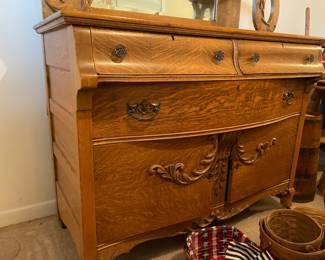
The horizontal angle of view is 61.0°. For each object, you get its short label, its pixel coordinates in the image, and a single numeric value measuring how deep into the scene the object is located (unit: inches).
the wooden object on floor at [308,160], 63.5
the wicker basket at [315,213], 53.0
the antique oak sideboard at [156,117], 32.3
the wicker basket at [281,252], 40.5
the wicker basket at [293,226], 46.8
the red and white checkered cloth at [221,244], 45.1
